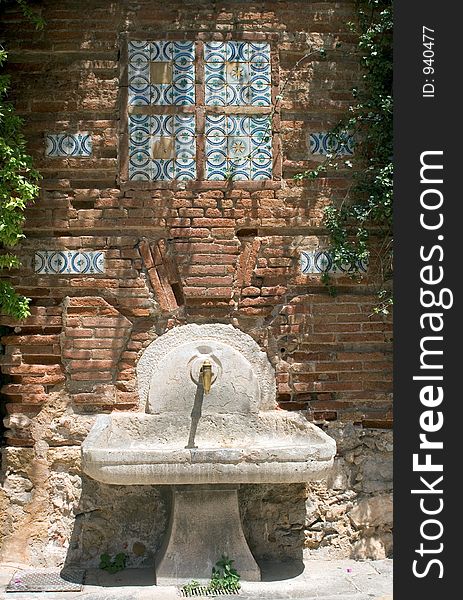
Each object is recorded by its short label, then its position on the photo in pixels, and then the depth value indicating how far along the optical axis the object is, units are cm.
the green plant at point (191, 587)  521
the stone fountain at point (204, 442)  511
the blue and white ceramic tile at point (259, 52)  611
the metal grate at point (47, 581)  531
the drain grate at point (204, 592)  520
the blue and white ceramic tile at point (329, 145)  611
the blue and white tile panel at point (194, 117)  604
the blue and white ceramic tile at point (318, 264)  605
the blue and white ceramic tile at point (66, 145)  600
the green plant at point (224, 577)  526
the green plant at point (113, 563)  571
